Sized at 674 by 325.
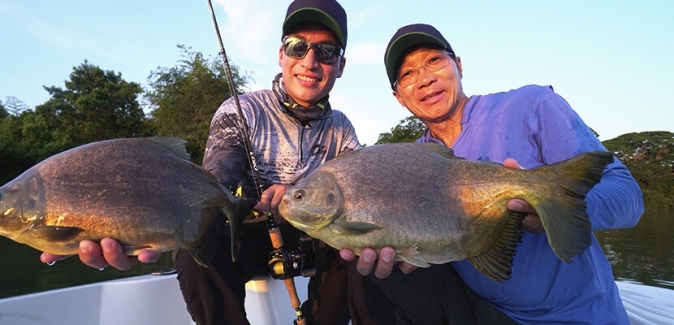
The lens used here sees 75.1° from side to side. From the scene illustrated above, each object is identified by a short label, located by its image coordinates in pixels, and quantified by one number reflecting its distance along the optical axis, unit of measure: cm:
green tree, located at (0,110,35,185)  2962
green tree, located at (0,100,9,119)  4434
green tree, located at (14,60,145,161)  3994
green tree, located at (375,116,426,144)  4941
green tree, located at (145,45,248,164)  3506
